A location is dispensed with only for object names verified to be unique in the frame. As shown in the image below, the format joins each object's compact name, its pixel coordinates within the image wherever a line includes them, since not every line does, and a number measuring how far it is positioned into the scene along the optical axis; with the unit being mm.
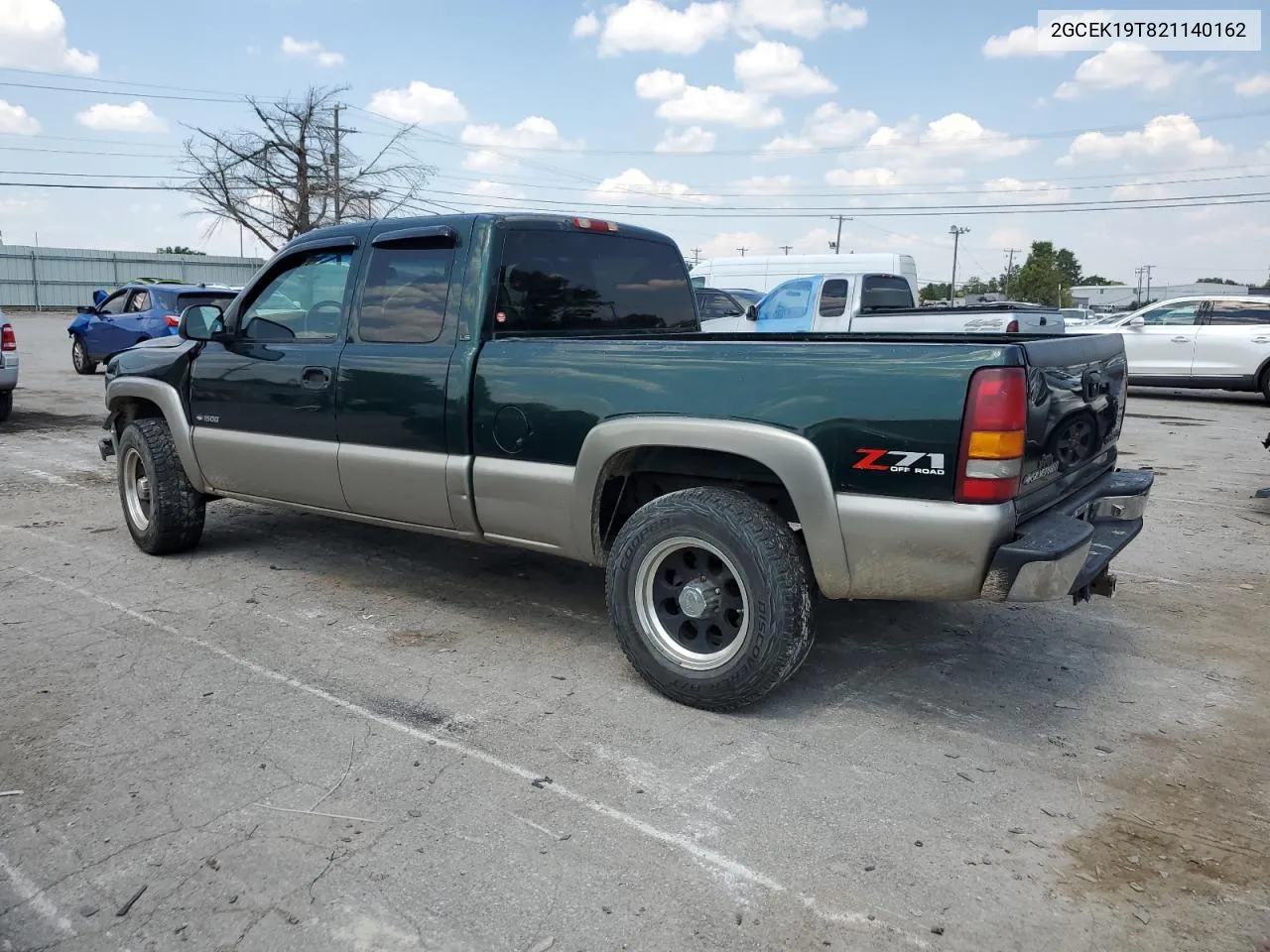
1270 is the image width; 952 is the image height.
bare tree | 40625
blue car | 16594
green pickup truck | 3180
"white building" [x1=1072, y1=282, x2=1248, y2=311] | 95188
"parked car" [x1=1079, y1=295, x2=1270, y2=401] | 14906
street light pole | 86938
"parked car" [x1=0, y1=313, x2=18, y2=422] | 11055
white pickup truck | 12289
